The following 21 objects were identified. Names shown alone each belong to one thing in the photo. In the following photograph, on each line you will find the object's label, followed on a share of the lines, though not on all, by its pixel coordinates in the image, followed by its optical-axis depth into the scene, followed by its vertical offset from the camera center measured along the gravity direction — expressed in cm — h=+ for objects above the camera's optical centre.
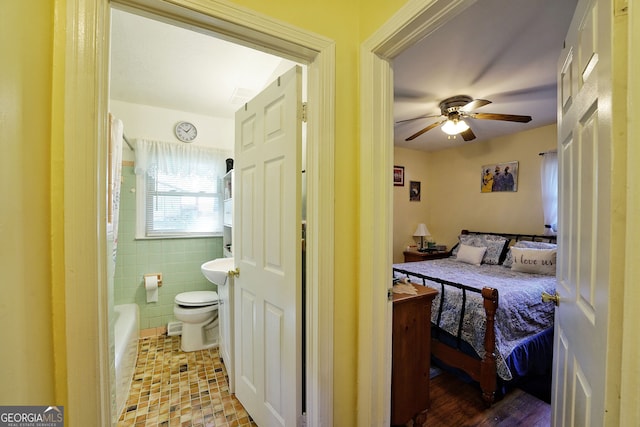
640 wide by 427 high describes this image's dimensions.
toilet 251 -105
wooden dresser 142 -80
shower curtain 144 +30
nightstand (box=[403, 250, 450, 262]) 423 -70
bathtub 177 -105
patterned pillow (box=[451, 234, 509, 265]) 345 -44
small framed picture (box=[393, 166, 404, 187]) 450 +63
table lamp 452 -34
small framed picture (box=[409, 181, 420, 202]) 468 +39
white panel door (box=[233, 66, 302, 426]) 125 -22
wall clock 300 +92
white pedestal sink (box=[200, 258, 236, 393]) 191 -77
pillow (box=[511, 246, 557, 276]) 282 -52
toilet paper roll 275 -80
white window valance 278 +59
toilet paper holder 283 -70
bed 179 -88
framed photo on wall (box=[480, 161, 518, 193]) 374 +53
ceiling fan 244 +98
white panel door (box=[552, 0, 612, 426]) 55 -1
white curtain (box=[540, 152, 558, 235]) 326 +29
